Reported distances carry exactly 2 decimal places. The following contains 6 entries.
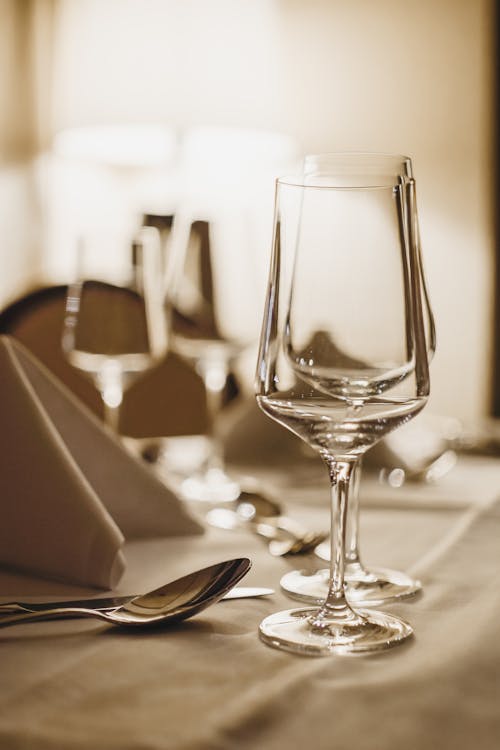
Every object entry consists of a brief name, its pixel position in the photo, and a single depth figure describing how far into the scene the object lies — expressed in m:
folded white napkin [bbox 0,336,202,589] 1.09
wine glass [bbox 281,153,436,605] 1.03
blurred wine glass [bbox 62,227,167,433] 1.40
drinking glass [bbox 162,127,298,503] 1.45
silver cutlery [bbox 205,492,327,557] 1.18
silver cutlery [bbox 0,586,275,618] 1.03
